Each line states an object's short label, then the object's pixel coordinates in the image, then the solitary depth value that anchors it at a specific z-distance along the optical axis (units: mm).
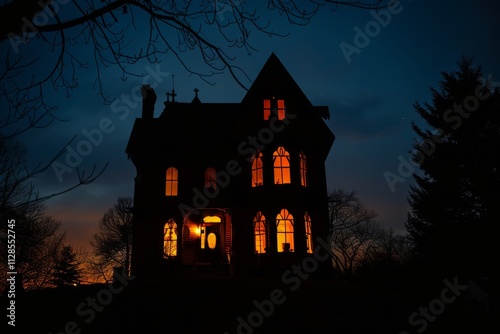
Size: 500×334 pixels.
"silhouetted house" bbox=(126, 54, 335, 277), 17656
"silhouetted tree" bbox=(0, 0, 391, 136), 2652
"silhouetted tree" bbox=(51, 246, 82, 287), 25034
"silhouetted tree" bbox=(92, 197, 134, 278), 38844
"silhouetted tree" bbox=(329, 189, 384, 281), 37031
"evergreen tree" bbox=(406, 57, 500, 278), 15961
